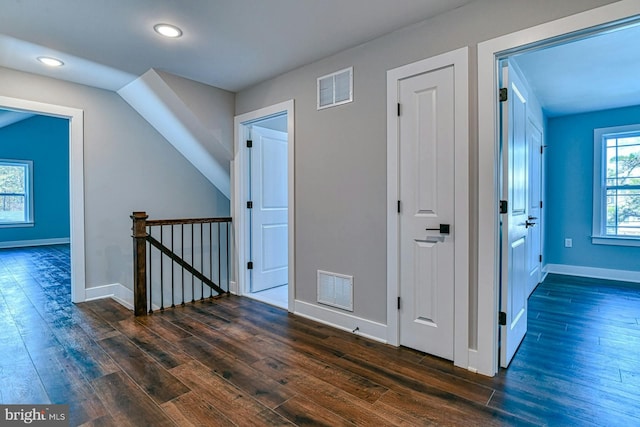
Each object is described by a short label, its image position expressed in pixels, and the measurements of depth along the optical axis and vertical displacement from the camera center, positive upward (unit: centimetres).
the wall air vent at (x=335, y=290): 285 -73
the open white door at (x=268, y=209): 400 +1
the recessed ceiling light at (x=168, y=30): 240 +135
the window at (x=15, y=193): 774 +45
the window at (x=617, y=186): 454 +31
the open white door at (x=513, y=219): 214 -8
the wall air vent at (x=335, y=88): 278 +107
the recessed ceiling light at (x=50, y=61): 299 +141
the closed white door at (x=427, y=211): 224 -2
